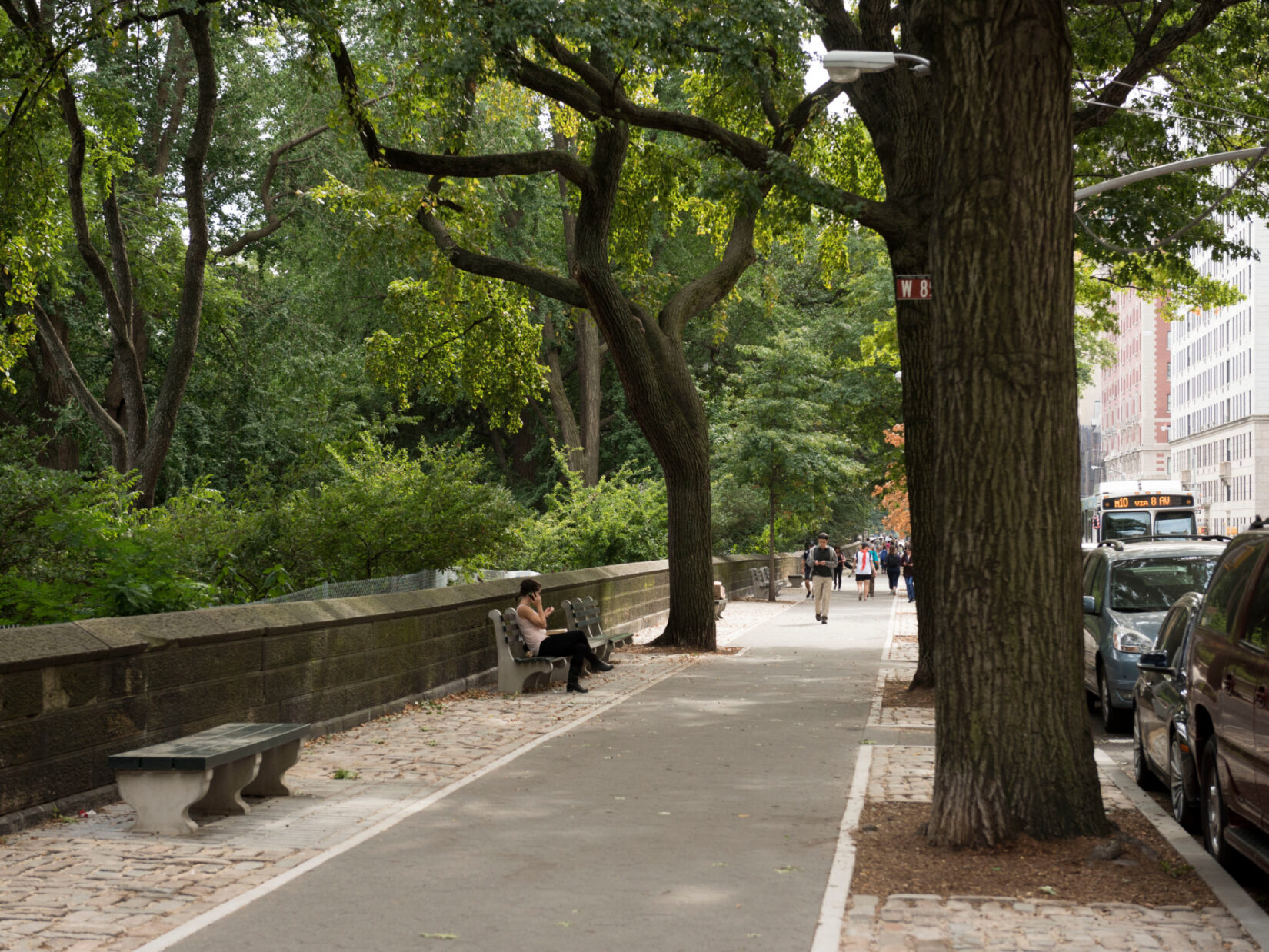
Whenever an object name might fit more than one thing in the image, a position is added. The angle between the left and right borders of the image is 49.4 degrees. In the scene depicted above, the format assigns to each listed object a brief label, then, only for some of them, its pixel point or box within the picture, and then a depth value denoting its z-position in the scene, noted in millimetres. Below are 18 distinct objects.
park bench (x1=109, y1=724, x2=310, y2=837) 7570
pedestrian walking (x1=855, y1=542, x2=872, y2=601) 39012
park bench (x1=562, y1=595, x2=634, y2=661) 17766
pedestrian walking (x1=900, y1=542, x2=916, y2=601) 36719
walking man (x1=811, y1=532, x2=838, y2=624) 28438
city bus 41000
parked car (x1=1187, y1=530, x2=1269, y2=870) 6164
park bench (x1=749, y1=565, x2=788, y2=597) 41656
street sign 11789
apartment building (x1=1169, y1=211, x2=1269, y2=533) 87062
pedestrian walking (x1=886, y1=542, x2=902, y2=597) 41006
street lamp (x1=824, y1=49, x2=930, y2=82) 11867
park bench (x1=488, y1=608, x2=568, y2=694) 14945
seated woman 15148
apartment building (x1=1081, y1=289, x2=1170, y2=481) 126625
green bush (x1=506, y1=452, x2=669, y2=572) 28000
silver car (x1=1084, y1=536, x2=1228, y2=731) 12727
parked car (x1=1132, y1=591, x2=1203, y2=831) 7902
